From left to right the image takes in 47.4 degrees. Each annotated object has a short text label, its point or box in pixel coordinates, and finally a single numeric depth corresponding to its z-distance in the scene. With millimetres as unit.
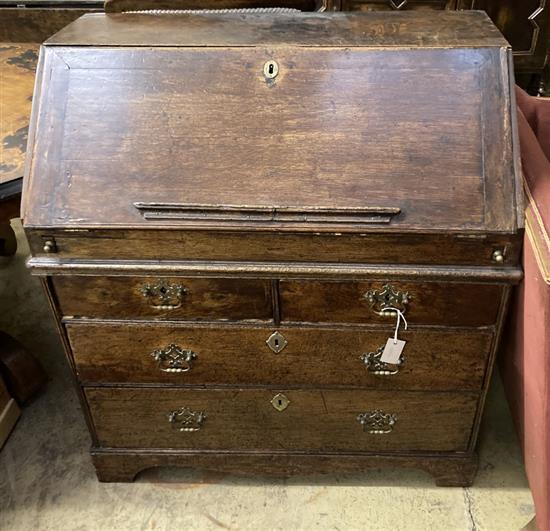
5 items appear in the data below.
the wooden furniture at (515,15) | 2730
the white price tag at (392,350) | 1461
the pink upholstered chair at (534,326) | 1237
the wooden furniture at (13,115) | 1533
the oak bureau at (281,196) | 1327
